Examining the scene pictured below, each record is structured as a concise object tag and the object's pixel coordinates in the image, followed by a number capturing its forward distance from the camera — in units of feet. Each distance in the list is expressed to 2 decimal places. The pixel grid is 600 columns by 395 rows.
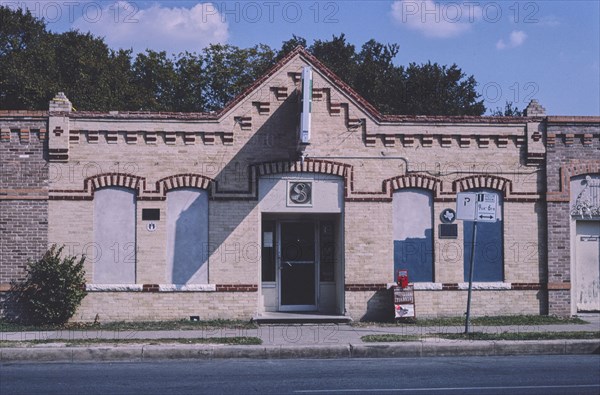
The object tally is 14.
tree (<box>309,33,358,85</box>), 146.10
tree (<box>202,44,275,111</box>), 153.38
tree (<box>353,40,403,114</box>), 138.00
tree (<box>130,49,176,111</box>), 151.74
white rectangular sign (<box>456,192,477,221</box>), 50.21
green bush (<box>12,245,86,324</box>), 54.39
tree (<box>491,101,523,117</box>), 151.94
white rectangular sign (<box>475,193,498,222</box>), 50.03
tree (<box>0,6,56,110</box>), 122.52
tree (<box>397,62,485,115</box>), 137.18
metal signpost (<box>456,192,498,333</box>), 50.06
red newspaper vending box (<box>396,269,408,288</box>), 56.75
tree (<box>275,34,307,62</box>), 150.00
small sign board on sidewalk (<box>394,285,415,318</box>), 56.65
